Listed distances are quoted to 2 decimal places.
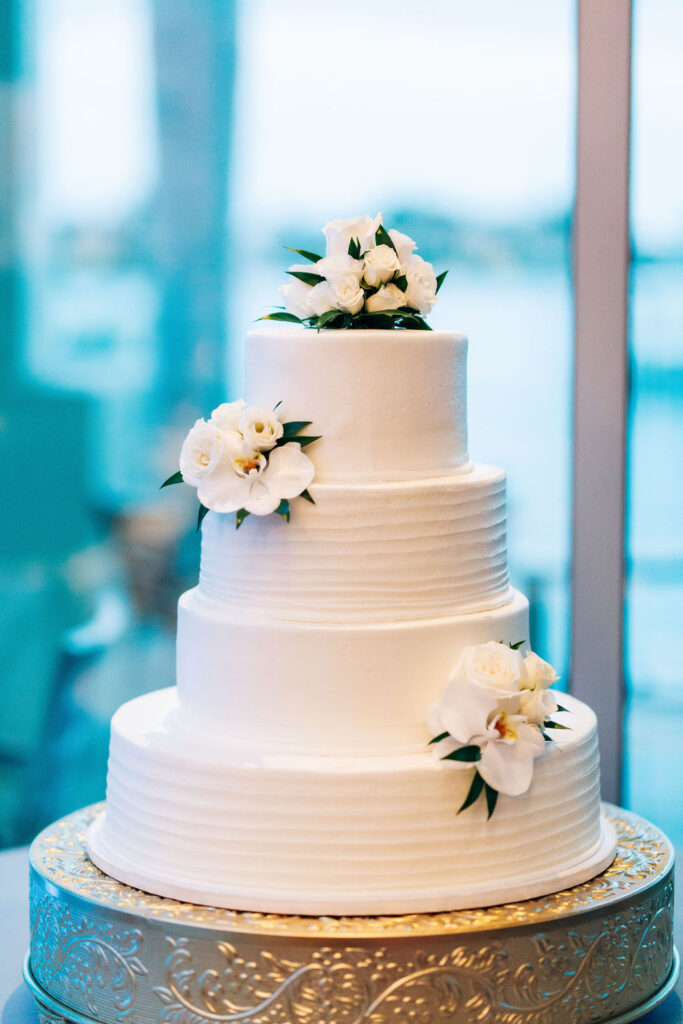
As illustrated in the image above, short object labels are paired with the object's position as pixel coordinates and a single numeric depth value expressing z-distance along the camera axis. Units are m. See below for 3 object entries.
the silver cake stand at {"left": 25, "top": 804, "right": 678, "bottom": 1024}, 2.11
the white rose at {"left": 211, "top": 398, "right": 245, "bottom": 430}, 2.41
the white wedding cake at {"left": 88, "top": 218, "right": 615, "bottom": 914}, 2.24
